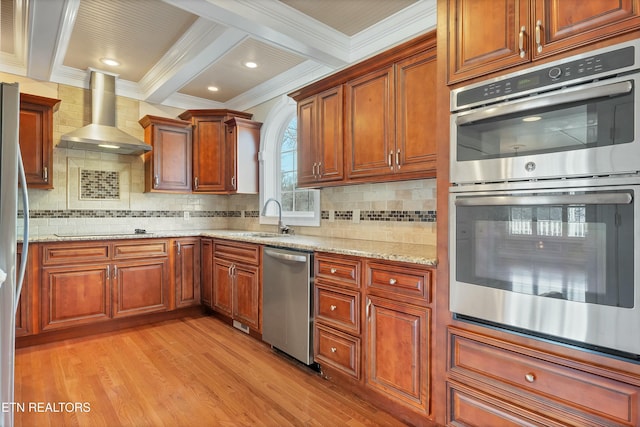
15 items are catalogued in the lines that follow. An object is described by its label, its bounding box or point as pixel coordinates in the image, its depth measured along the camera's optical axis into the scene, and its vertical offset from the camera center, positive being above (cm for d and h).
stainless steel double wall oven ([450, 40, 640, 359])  124 +5
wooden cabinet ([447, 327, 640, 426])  128 -73
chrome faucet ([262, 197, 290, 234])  373 -17
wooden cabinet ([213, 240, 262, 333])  313 -67
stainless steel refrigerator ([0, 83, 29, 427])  154 -5
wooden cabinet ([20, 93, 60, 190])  331 +73
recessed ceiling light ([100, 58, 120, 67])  357 +158
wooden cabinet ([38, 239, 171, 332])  318 -67
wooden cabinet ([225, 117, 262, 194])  423 +72
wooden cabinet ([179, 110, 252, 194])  432 +80
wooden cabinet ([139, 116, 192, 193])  411 +71
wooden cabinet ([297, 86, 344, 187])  278 +63
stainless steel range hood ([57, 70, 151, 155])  360 +89
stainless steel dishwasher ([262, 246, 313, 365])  253 -69
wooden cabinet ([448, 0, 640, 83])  129 +77
